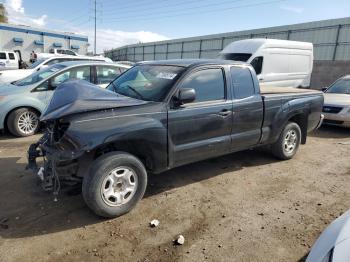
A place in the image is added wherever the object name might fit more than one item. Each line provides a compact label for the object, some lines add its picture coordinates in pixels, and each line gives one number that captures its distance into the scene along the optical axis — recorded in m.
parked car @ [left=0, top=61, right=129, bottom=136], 6.50
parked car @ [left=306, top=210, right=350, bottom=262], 1.92
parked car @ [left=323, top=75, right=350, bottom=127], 8.02
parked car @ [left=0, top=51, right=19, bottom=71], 20.84
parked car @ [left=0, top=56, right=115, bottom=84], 10.11
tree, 56.73
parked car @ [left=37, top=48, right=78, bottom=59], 27.67
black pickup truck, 3.32
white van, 11.82
